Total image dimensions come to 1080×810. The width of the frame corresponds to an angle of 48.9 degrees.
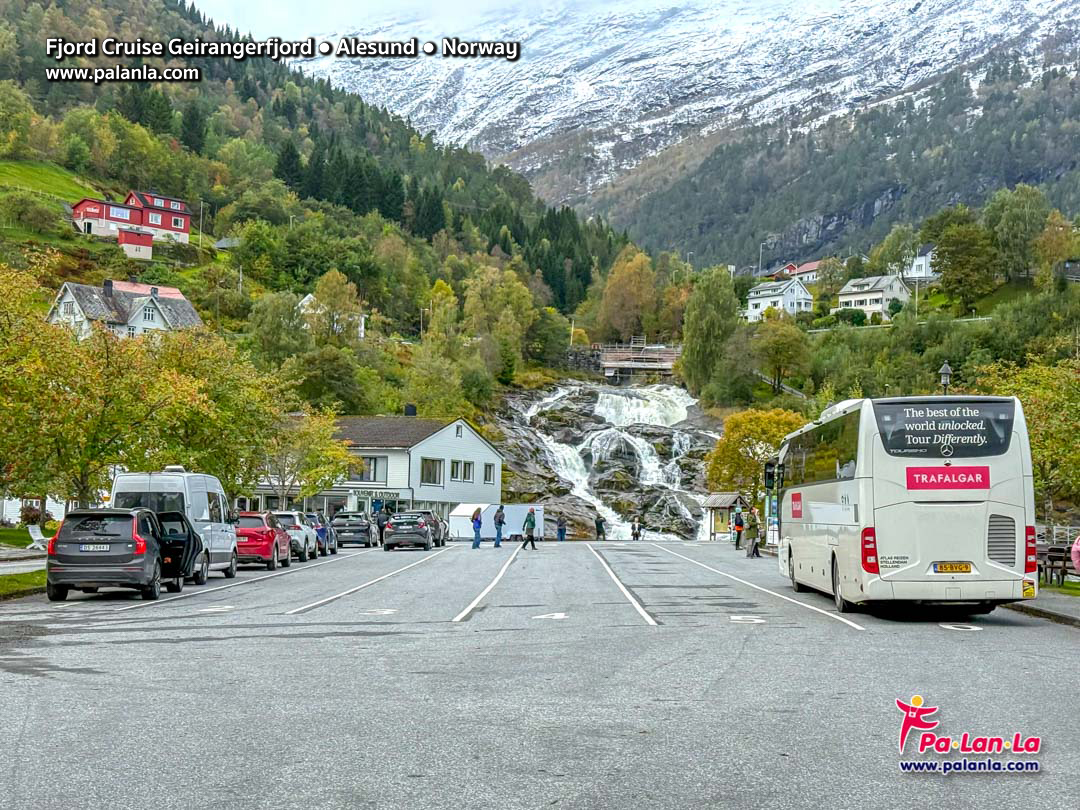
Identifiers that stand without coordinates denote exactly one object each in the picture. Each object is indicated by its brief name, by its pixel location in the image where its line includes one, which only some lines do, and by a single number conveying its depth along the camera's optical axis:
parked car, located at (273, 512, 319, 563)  42.91
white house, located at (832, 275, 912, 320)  172.62
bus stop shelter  83.81
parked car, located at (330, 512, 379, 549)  60.88
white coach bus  19.77
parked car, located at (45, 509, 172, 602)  23.59
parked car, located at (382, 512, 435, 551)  55.34
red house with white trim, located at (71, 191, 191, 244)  138.38
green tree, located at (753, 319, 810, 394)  119.75
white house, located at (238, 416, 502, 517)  81.88
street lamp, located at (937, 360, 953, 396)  34.56
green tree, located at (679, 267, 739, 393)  125.38
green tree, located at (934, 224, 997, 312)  143.50
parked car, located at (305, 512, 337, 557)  48.78
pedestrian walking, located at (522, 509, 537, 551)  52.62
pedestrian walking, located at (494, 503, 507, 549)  58.47
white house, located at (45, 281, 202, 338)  103.75
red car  37.41
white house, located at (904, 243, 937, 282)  195.62
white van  28.92
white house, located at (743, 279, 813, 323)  186.25
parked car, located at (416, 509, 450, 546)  57.94
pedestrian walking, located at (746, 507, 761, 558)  52.34
